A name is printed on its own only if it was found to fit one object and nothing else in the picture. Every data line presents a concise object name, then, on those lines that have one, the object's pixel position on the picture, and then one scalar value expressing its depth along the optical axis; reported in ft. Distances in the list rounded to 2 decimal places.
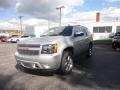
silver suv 9.46
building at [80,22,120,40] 54.32
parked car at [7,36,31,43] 53.43
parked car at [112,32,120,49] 23.79
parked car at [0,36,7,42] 59.43
